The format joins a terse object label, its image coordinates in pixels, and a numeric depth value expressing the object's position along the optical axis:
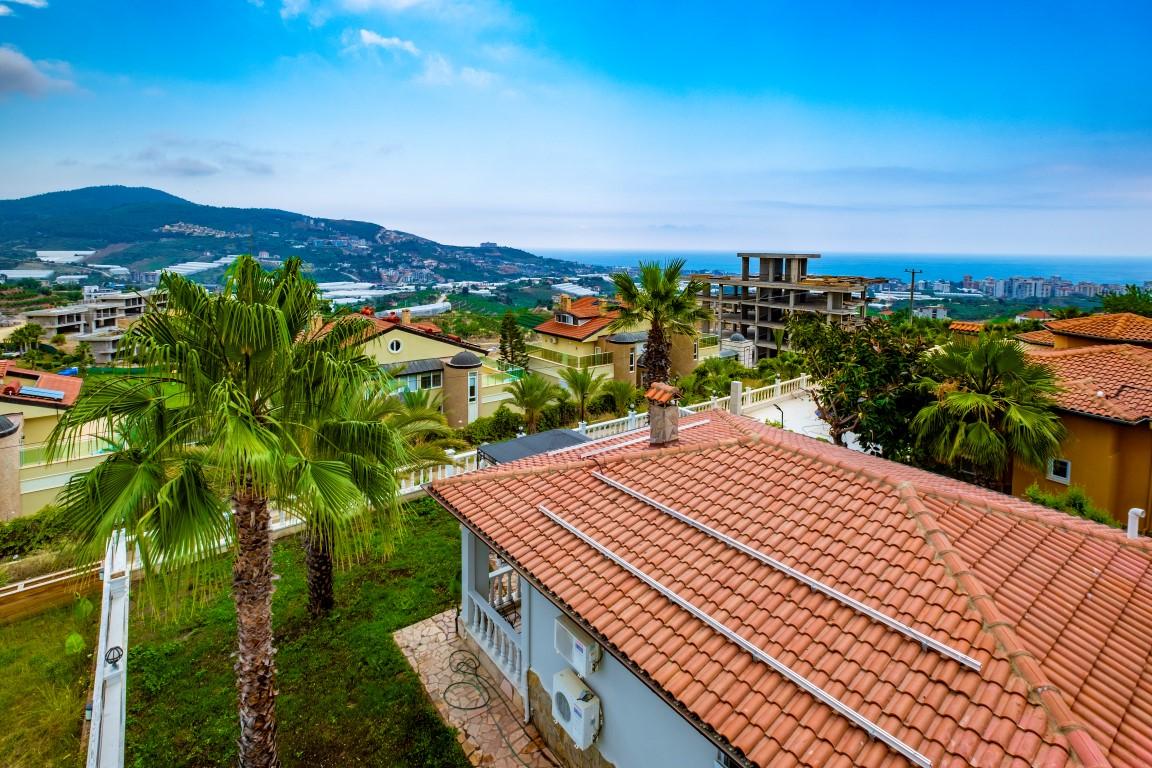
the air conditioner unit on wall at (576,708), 6.24
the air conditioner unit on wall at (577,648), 6.17
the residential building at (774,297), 53.28
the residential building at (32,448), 14.83
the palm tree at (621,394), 23.44
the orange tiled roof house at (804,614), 3.89
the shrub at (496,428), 19.81
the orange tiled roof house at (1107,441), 12.06
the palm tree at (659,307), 19.47
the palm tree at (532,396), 20.12
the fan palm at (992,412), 11.18
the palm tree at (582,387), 21.19
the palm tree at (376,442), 6.27
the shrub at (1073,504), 10.23
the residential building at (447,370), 25.33
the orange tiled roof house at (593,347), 34.09
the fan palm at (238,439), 5.10
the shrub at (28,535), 12.10
